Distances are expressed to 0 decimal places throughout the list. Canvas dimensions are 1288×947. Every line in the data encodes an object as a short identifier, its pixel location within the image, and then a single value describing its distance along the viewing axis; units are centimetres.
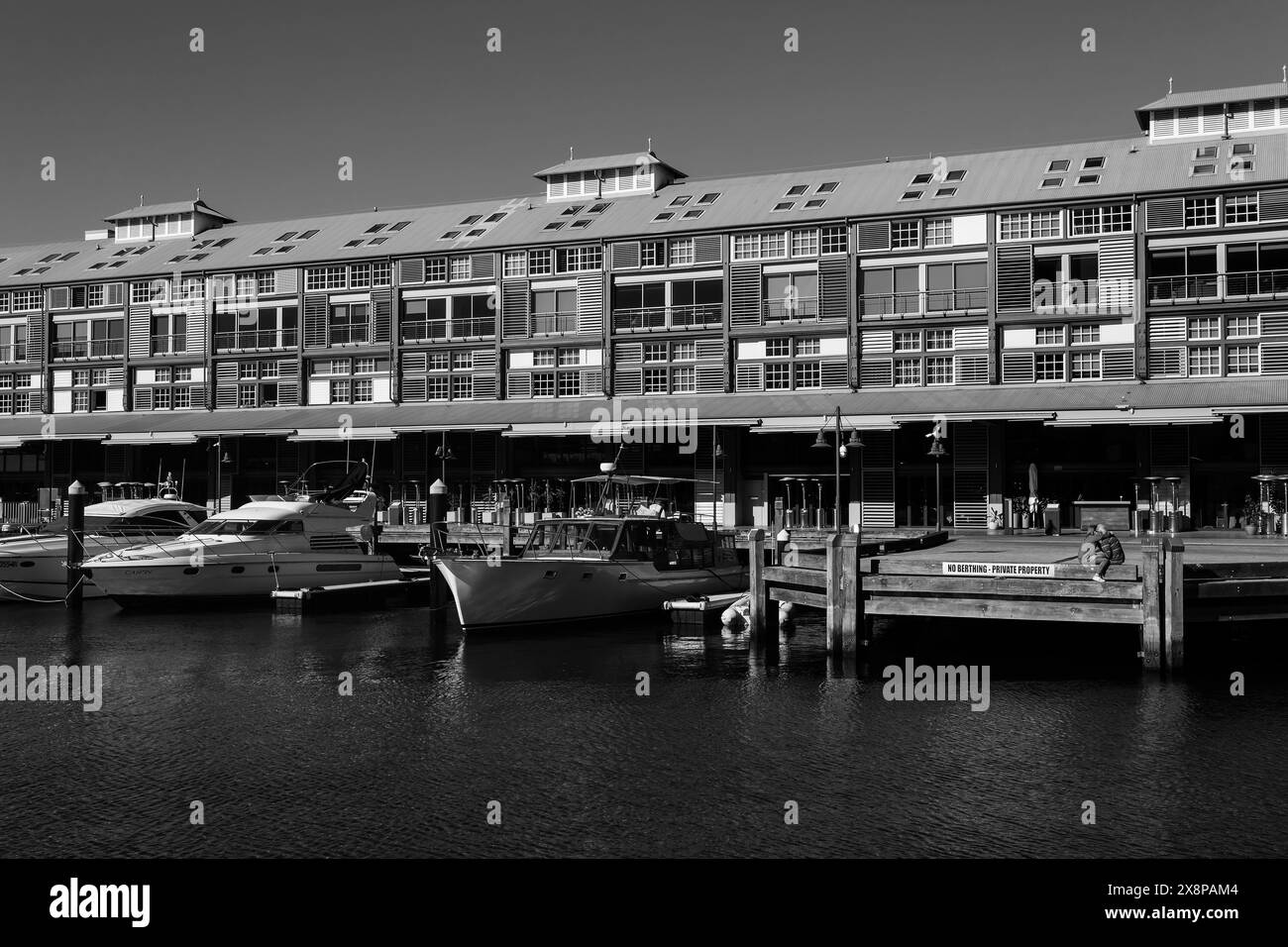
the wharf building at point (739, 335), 4350
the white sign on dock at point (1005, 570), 2031
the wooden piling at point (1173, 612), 1916
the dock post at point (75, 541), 3141
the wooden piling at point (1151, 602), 1911
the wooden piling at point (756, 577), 2423
